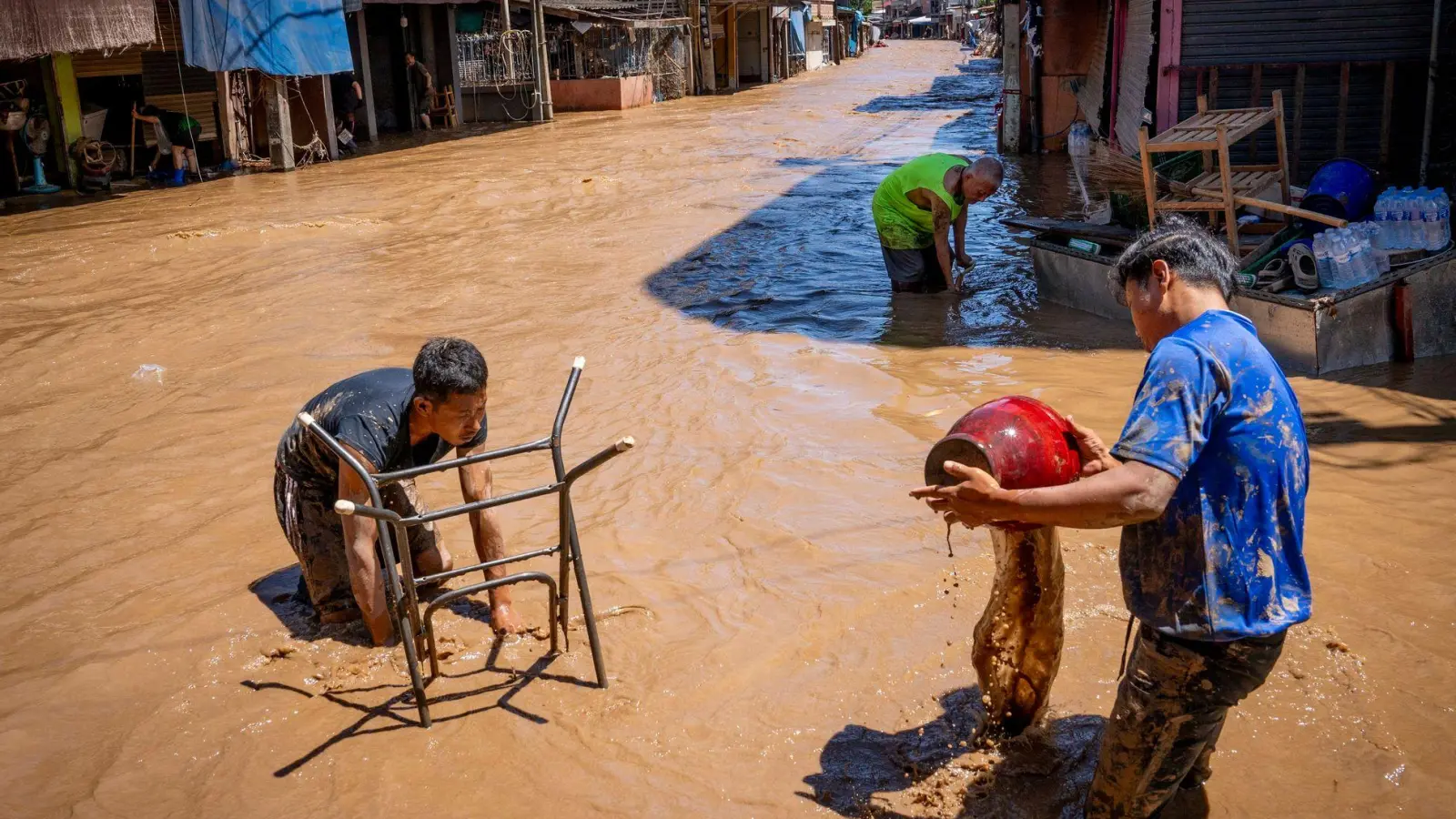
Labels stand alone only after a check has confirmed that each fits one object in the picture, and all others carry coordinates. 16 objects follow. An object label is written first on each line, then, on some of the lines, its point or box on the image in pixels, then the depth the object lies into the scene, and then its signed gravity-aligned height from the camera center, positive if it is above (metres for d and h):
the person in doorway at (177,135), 16.97 +0.03
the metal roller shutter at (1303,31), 8.62 +0.30
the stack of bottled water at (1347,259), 6.64 -1.07
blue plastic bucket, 7.50 -0.79
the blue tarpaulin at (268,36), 15.84 +1.36
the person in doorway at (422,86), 24.34 +0.73
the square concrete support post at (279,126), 17.66 +0.06
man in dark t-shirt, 3.69 -1.16
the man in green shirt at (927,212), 7.87 -0.83
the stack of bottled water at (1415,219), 6.93 -0.91
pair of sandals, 6.74 -1.16
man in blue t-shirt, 2.39 -0.89
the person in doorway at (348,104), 21.02 +0.43
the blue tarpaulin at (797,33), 44.16 +2.58
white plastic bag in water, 7.78 -1.54
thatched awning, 12.72 +1.32
